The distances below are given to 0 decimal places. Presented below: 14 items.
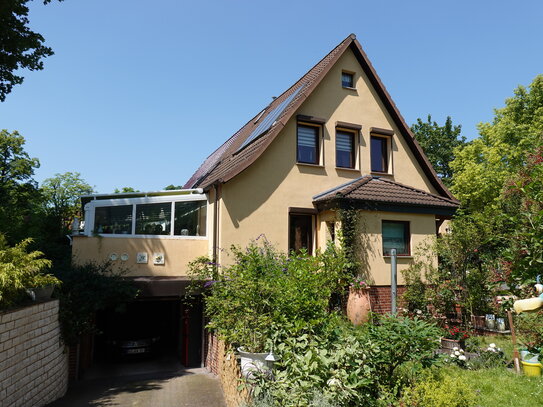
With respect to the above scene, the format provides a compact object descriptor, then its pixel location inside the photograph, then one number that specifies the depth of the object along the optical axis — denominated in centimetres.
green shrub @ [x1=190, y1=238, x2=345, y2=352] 661
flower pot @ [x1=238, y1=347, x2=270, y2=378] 607
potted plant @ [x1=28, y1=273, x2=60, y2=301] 758
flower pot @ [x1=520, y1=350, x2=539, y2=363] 783
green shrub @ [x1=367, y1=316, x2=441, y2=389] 605
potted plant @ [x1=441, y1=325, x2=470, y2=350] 921
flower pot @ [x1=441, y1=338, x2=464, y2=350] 915
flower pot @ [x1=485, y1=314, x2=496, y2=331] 1209
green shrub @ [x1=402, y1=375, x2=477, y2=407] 561
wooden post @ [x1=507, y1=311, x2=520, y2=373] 812
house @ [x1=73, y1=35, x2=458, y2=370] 1138
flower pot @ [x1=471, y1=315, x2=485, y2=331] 1209
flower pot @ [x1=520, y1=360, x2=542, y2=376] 775
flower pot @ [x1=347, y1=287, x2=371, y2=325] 1084
